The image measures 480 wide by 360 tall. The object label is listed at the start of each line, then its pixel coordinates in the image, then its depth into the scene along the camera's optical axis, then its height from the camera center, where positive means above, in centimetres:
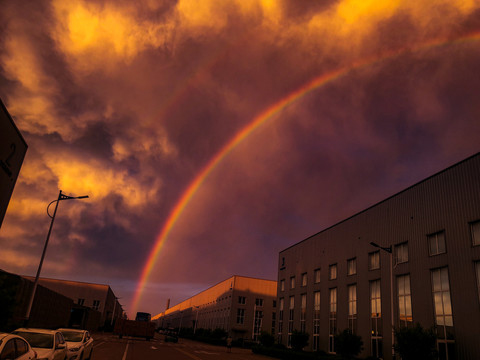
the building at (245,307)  9275 +380
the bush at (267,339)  5755 -225
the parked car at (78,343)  1636 -169
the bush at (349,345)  3631 -122
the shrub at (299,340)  4841 -158
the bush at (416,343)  2677 -36
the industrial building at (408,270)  2762 +598
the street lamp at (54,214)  2729 +650
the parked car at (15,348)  937 -123
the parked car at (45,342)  1278 -136
